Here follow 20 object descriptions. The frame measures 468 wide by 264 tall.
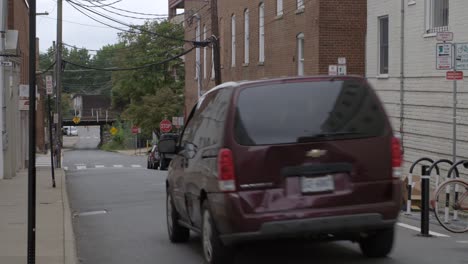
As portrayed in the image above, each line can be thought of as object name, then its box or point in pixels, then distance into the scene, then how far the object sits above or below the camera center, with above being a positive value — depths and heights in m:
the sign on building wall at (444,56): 13.37 +1.02
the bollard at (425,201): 10.52 -1.14
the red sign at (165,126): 56.75 -0.84
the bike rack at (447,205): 11.30 -1.28
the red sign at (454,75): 13.37 +0.70
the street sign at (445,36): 13.34 +1.36
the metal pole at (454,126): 13.53 -0.18
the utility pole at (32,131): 7.89 -0.18
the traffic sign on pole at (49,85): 26.29 +1.00
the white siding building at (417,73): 17.94 +1.13
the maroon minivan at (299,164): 7.55 -0.47
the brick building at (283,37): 25.44 +3.00
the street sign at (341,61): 22.03 +1.53
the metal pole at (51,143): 21.39 -0.82
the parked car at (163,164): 38.69 -2.47
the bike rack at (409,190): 13.08 -1.24
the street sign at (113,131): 93.94 -2.02
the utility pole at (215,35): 29.91 +3.04
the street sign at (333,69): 21.54 +1.28
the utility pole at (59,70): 39.69 +2.28
